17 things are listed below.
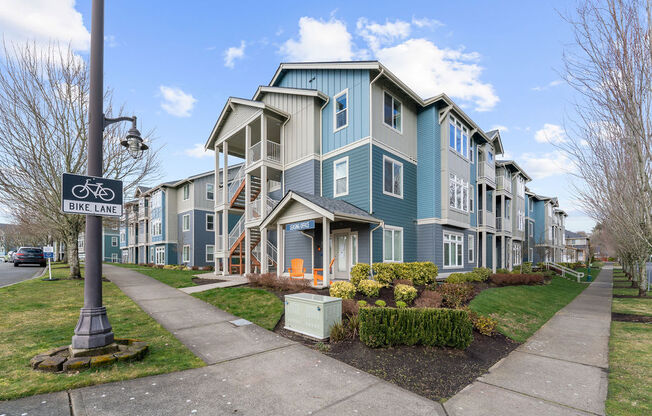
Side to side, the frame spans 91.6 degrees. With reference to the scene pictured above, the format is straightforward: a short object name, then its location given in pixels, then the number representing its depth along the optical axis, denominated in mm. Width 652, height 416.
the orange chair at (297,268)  14213
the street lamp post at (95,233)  5316
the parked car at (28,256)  27469
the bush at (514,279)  17256
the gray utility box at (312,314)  7281
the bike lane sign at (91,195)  5246
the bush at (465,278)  13711
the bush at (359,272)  12084
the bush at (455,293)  9961
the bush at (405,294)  10109
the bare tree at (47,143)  12383
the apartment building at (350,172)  14328
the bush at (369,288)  10656
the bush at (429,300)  8844
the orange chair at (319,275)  12820
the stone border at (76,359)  4910
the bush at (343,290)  9898
